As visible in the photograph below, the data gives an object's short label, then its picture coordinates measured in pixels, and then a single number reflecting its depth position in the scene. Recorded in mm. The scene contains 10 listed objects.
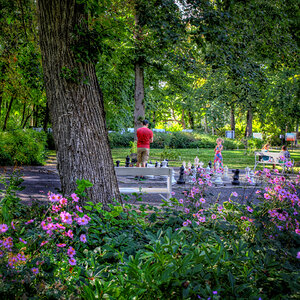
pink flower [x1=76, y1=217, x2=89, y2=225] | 2527
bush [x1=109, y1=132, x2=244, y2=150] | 32844
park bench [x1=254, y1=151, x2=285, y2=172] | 13141
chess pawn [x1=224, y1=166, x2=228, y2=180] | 11320
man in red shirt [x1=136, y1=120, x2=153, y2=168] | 11039
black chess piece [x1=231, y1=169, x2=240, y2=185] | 10486
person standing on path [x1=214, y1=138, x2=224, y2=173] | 12074
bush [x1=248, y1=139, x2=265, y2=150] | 28259
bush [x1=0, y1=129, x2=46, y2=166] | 13866
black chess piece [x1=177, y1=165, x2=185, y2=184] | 10010
